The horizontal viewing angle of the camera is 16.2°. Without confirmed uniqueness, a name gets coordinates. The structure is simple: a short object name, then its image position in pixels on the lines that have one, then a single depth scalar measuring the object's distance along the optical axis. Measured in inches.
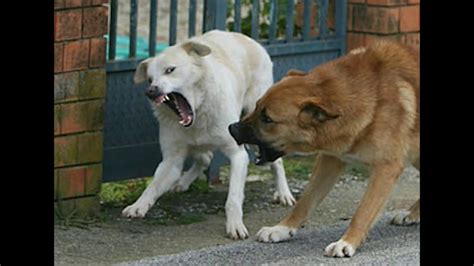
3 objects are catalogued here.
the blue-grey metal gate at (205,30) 376.2
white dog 340.9
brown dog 308.3
